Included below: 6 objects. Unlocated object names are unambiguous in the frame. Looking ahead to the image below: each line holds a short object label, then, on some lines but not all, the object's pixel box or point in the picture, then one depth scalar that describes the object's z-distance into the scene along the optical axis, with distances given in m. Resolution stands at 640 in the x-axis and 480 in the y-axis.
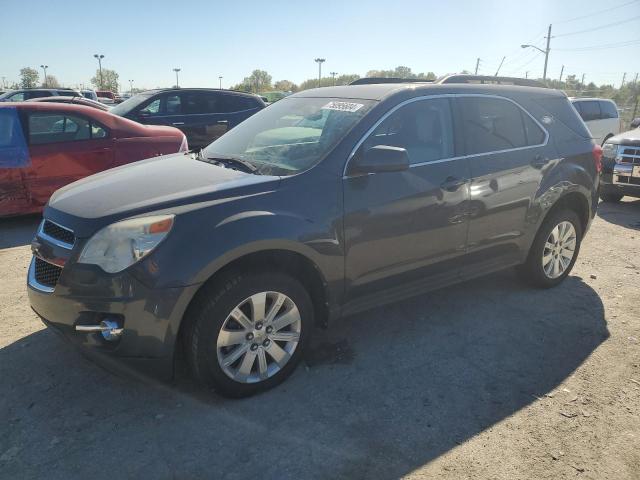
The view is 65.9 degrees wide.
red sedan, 6.07
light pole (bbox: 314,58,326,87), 62.59
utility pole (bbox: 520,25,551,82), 42.12
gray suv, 2.59
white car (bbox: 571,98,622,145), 12.91
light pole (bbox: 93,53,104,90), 72.94
